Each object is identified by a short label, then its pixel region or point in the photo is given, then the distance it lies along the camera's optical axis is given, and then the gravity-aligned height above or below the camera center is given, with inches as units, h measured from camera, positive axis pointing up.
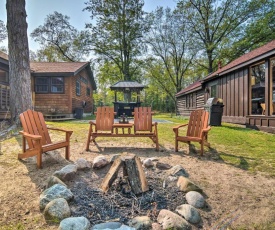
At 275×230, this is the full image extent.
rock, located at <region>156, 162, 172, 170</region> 114.5 -33.2
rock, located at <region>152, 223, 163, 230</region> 63.2 -38.0
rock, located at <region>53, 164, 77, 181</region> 94.7 -31.3
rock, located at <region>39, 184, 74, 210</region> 74.1 -33.0
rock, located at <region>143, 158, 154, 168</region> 114.8 -31.8
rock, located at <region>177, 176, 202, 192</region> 86.4 -34.2
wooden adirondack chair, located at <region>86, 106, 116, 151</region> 176.7 -9.6
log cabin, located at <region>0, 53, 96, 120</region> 459.2 +45.4
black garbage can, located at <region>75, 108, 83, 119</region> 504.2 -9.4
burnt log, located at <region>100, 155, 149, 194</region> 83.8 -29.0
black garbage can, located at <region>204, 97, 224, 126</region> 320.5 -1.7
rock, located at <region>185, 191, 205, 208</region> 77.6 -36.3
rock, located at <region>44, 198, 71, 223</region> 66.7 -35.1
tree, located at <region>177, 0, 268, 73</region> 717.3 +335.0
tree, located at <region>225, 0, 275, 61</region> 649.0 +258.3
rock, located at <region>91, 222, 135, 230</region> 61.7 -37.1
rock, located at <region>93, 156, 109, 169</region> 111.7 -30.6
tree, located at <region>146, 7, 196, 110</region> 829.2 +268.7
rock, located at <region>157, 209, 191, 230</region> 63.1 -36.9
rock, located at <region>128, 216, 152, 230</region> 62.8 -37.1
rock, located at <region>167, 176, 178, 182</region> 96.5 -34.3
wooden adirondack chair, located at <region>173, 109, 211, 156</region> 153.6 -14.7
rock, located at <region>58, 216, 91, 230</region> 59.8 -35.4
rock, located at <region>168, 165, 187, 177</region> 101.9 -32.9
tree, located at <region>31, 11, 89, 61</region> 884.6 +337.0
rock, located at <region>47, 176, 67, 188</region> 86.7 -31.9
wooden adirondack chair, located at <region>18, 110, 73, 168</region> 115.3 -16.4
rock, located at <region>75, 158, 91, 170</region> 109.2 -31.0
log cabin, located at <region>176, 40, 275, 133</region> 258.8 +30.7
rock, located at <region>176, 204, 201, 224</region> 68.6 -37.3
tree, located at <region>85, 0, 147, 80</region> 791.7 +324.7
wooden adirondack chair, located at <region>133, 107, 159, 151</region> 179.2 -9.9
